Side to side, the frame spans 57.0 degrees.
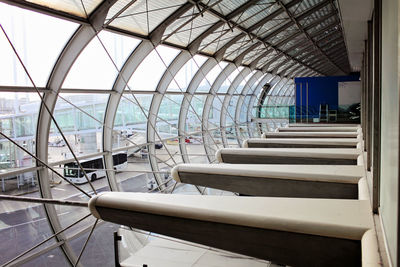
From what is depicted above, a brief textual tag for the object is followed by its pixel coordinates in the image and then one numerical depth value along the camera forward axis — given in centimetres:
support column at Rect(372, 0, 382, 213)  317
